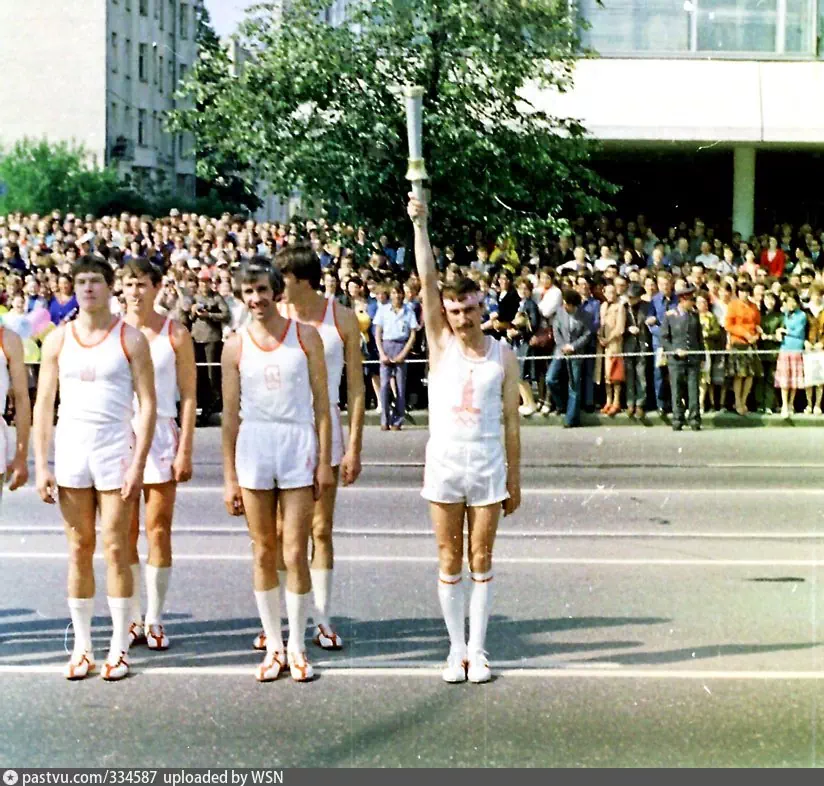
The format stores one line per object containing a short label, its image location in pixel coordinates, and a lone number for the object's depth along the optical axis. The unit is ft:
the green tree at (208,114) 78.02
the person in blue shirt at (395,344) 68.13
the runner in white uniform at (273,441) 25.29
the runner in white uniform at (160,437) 27.17
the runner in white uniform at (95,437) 25.30
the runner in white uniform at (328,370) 26.81
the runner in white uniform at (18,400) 26.23
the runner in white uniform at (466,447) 25.20
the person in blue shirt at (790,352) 68.54
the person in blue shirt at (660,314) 68.64
